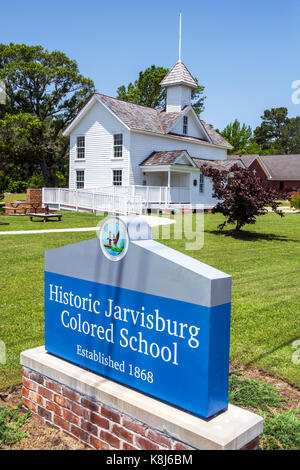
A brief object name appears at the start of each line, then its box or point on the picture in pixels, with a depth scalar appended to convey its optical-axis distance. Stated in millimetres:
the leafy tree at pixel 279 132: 94381
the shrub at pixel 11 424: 3230
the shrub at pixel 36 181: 45462
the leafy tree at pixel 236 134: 65812
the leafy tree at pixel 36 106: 36281
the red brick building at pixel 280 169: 55812
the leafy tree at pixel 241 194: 14844
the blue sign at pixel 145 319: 2658
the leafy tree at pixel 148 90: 53081
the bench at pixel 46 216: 19016
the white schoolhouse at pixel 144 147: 27719
